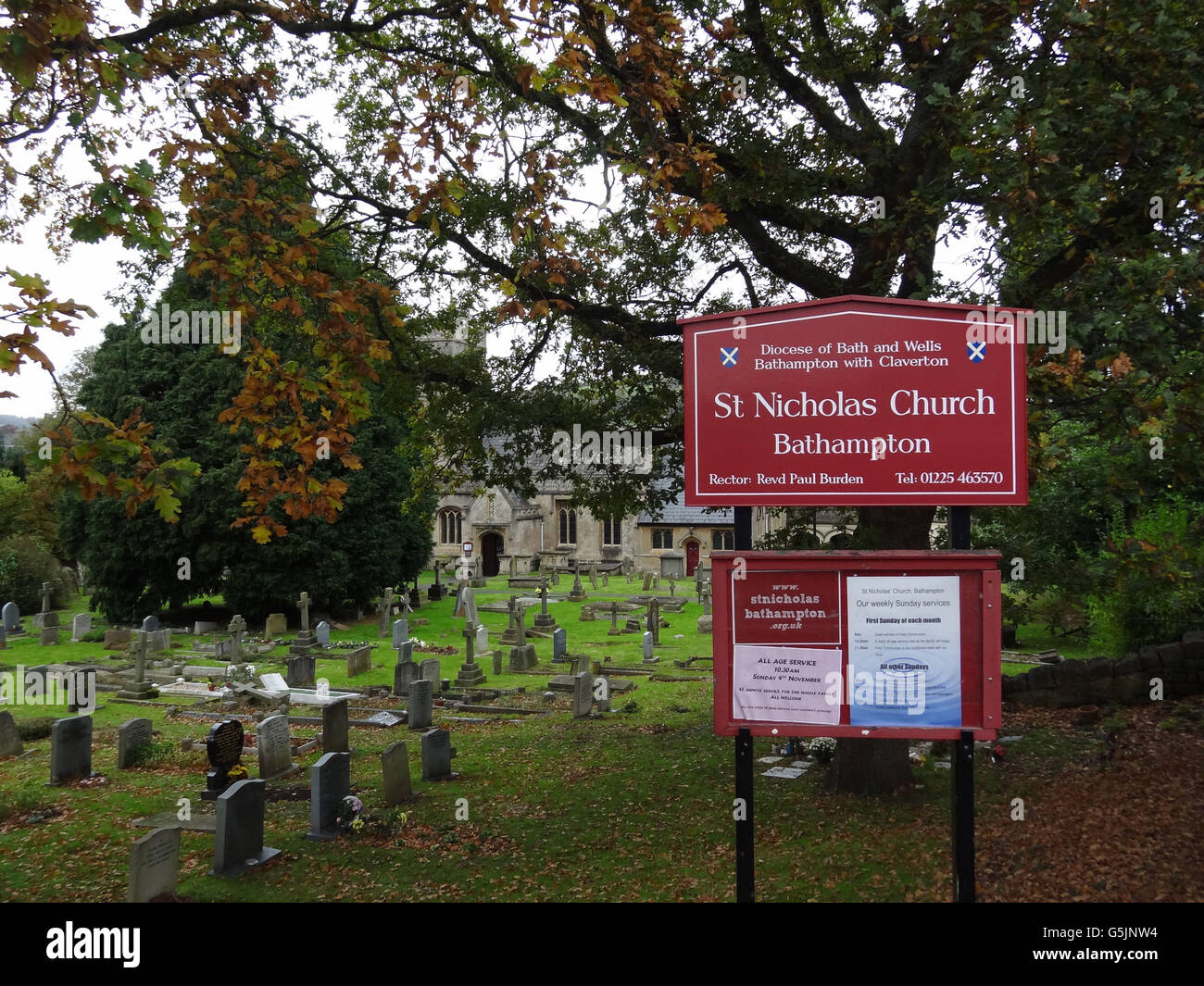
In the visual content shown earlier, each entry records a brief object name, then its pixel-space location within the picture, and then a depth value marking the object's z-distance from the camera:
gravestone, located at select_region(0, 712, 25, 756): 13.23
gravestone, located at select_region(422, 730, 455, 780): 11.16
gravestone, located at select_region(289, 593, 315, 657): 22.80
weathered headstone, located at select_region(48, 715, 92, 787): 11.32
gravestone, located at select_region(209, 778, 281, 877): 7.95
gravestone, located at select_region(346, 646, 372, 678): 20.41
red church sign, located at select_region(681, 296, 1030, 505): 5.30
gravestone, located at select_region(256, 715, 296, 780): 11.83
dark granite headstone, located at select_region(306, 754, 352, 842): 9.07
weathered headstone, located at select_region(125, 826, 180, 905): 7.14
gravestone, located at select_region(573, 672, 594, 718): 15.27
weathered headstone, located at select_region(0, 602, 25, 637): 26.89
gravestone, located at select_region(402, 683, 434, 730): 15.04
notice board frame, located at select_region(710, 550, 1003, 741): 5.25
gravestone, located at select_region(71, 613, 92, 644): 25.86
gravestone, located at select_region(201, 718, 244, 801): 10.27
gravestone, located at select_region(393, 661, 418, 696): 17.77
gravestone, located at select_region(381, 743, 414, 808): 9.92
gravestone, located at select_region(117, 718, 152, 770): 12.22
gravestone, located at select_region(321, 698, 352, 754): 12.84
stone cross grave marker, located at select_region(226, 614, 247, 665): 21.25
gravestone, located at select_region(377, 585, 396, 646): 26.59
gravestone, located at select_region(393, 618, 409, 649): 23.88
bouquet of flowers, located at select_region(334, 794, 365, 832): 9.09
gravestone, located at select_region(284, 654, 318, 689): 18.80
